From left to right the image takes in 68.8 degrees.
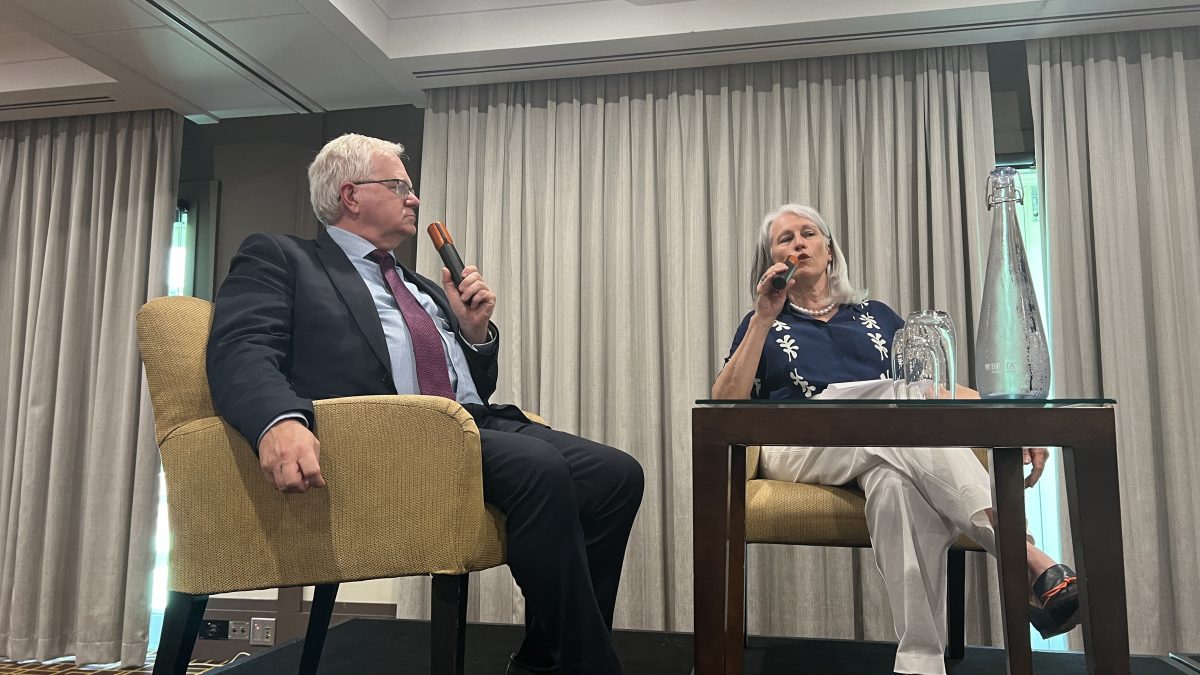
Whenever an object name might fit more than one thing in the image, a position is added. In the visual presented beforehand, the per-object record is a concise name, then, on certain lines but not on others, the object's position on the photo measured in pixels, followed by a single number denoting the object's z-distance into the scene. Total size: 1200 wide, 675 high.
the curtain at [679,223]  2.97
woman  1.64
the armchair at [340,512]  1.43
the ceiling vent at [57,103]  3.43
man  1.47
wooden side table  1.22
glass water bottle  1.37
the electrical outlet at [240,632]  3.29
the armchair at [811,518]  1.93
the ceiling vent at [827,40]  2.82
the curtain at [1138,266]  2.72
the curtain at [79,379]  3.28
